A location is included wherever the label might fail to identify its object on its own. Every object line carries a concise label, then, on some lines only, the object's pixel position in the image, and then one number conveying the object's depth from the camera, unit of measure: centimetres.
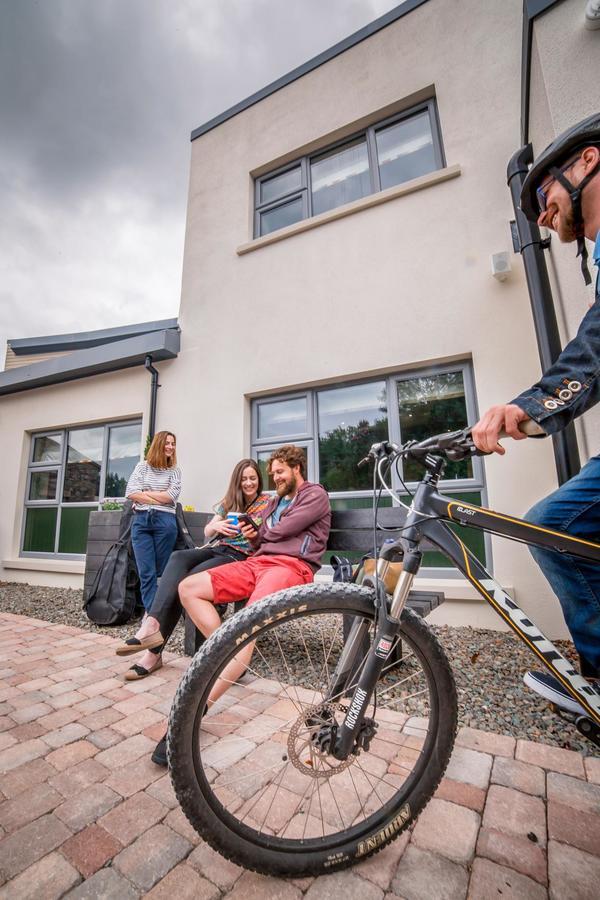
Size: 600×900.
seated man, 203
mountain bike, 101
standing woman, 373
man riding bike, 107
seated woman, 238
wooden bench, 226
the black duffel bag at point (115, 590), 374
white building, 344
